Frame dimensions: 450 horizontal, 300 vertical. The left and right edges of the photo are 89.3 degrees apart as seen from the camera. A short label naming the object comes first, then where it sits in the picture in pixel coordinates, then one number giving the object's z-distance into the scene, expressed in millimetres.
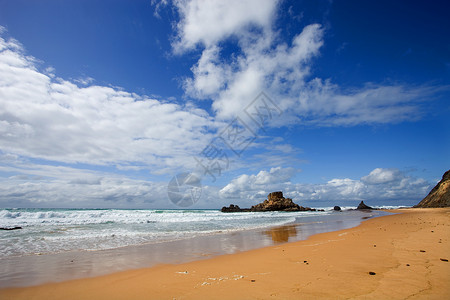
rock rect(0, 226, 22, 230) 15739
